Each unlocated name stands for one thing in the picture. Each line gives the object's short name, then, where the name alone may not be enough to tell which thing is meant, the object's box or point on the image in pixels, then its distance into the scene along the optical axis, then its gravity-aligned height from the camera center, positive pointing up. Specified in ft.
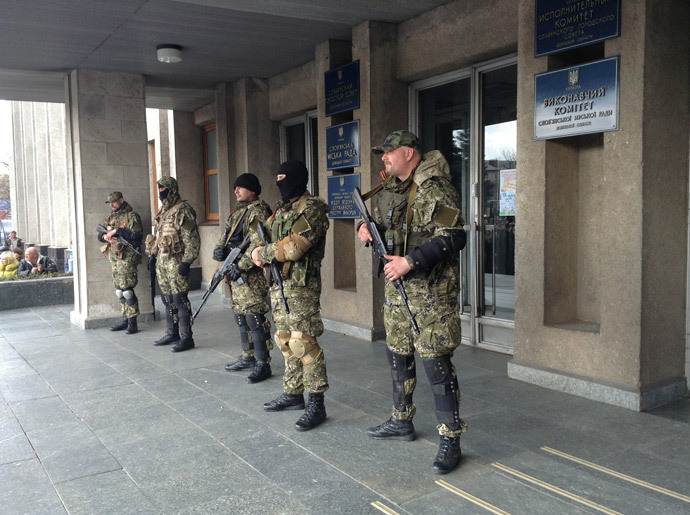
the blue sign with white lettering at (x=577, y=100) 14.75 +2.93
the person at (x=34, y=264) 39.65 -2.69
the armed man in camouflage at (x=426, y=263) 11.41 -0.84
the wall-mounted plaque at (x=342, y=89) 23.15 +5.11
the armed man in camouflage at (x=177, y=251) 22.66 -1.08
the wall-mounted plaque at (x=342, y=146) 23.40 +2.92
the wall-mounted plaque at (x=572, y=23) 14.65 +4.80
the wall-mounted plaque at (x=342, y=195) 23.94 +0.99
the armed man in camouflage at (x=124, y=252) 26.50 -1.25
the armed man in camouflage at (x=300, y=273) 14.23 -1.25
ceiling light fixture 24.80 +6.95
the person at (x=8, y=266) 37.05 -2.51
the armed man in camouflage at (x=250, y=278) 18.16 -1.71
